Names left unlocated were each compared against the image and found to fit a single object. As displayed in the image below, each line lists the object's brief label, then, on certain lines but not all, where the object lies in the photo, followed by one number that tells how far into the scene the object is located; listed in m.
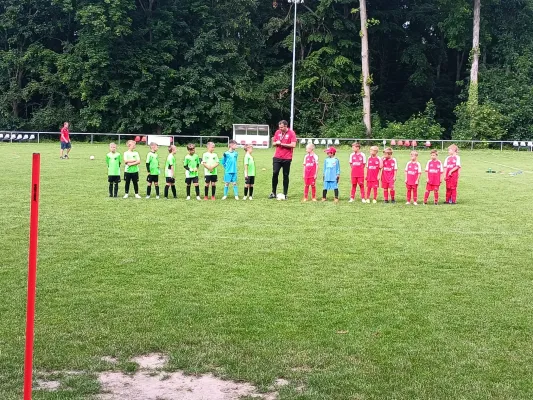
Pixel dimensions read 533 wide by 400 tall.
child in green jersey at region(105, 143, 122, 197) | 15.51
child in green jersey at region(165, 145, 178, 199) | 15.67
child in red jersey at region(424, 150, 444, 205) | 15.73
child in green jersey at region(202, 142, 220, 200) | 15.73
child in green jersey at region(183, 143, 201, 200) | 15.72
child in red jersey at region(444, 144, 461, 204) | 15.60
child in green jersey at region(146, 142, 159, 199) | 15.61
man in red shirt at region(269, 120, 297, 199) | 15.45
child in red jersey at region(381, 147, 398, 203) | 15.70
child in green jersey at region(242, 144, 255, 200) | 15.78
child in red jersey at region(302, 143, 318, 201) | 15.74
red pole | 3.66
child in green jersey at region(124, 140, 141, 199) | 15.62
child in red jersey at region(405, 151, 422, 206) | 15.29
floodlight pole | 44.82
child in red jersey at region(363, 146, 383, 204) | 15.87
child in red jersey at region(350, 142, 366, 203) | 15.87
